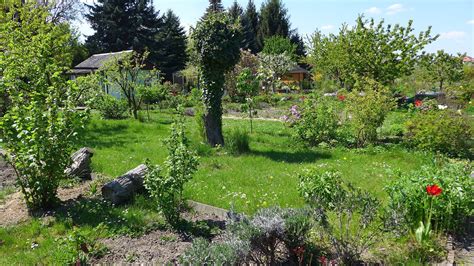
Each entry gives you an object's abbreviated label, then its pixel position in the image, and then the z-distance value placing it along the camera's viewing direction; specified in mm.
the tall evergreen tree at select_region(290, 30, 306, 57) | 54444
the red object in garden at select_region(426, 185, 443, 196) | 4164
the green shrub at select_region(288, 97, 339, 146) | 11484
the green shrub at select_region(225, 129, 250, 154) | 10070
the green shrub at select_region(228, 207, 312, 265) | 4082
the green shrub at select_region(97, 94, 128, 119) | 17312
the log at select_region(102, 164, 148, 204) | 6211
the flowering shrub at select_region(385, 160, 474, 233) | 4602
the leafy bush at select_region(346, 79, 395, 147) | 11062
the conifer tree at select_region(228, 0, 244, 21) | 53062
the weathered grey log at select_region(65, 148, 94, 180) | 7291
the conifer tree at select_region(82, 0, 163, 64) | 40656
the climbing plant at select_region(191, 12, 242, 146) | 9727
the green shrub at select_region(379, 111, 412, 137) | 12852
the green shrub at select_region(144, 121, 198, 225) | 4973
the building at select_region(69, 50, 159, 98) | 30630
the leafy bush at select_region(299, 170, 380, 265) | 4180
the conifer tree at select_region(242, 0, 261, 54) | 51625
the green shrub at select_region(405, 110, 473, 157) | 10070
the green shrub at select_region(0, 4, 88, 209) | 5613
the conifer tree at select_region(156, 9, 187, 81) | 40969
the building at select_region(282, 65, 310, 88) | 45597
